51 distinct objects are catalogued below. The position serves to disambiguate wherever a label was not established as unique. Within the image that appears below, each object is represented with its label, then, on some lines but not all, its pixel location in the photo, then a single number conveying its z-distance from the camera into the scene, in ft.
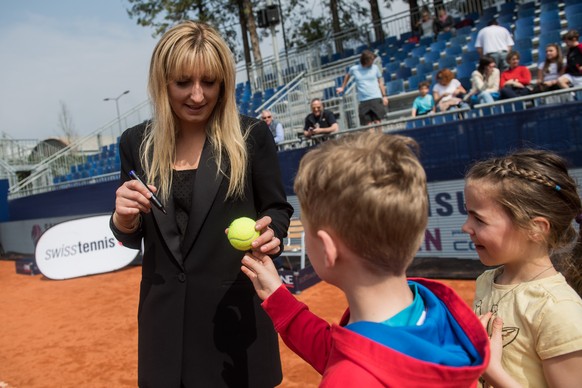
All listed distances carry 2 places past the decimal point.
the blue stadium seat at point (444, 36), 43.75
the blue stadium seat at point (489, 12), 43.55
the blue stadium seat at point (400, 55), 46.73
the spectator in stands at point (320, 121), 29.27
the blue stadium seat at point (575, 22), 33.94
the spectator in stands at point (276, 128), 32.63
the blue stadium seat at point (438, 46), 42.46
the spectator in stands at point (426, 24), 47.04
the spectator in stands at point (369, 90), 31.48
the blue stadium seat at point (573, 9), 35.32
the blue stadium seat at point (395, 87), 41.91
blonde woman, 5.65
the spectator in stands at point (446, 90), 27.50
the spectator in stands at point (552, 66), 24.97
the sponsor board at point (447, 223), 20.80
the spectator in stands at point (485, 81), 26.04
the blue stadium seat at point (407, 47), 47.55
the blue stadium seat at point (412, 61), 43.55
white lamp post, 62.43
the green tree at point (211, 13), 65.46
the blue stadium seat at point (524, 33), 37.06
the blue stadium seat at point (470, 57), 37.17
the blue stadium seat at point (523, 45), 35.40
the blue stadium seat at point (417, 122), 24.03
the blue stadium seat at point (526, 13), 40.07
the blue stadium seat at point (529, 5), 41.04
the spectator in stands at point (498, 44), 31.07
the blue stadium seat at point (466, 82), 35.17
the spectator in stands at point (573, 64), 23.26
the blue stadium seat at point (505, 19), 41.07
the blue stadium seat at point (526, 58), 34.04
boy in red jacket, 3.26
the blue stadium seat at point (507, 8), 42.78
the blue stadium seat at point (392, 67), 45.24
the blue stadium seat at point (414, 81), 40.62
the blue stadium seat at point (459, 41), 41.19
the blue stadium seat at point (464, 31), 42.22
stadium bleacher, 35.42
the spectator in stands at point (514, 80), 24.14
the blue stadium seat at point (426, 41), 45.98
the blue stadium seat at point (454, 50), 40.47
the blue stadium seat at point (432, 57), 41.58
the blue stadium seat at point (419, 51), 44.41
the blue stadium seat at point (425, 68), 41.01
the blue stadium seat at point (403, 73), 43.14
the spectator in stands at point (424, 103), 29.09
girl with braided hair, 4.88
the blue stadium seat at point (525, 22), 37.93
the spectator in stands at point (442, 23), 45.01
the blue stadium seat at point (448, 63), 39.60
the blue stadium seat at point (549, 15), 37.01
